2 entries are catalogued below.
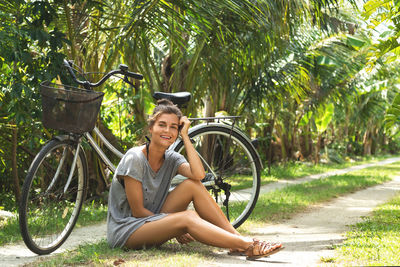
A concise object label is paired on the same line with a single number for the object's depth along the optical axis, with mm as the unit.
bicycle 3557
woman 3457
